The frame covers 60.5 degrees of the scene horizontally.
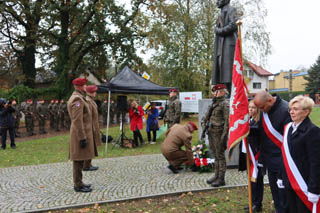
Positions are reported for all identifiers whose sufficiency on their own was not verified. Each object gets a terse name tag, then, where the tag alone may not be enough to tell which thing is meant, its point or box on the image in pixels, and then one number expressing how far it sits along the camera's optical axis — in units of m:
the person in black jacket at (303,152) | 2.66
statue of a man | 6.69
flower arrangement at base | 6.89
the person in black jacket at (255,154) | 4.00
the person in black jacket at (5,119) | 11.34
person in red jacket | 11.50
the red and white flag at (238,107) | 3.95
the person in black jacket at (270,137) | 3.50
